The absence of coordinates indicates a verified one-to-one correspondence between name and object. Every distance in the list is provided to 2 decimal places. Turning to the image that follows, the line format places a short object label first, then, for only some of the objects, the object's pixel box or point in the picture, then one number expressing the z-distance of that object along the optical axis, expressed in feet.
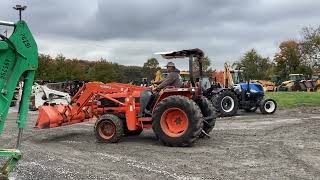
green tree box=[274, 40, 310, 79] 153.39
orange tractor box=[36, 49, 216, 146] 23.84
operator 25.37
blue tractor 42.32
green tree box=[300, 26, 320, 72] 113.38
